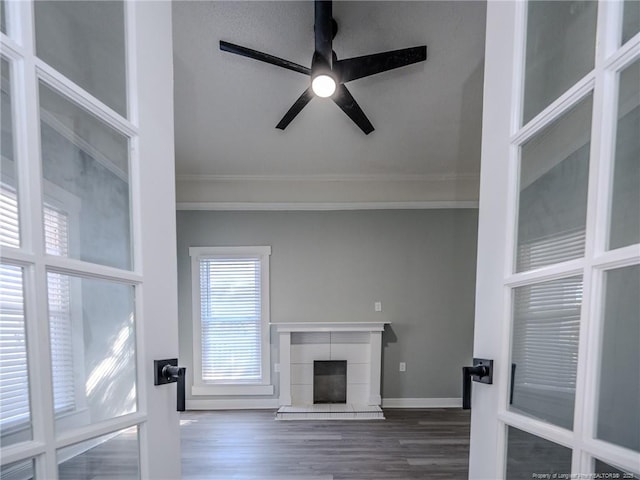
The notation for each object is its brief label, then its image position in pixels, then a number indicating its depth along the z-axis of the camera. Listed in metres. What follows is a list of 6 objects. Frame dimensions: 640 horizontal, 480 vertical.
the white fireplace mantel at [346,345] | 3.68
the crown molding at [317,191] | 3.77
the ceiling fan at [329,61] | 1.68
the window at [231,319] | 3.76
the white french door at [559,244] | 0.56
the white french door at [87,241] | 0.55
